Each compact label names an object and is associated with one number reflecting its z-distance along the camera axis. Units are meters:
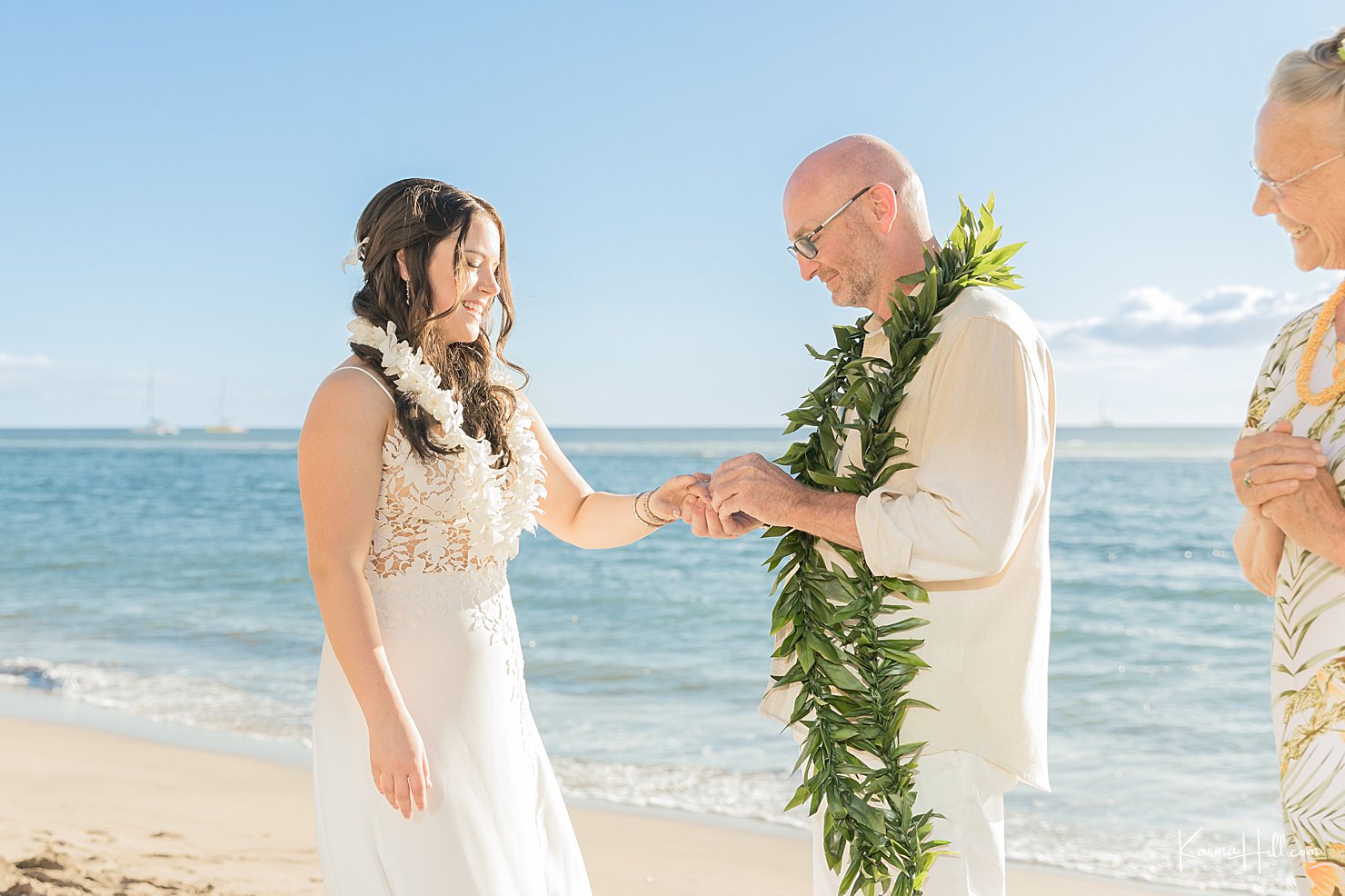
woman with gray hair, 2.03
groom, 2.42
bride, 2.67
